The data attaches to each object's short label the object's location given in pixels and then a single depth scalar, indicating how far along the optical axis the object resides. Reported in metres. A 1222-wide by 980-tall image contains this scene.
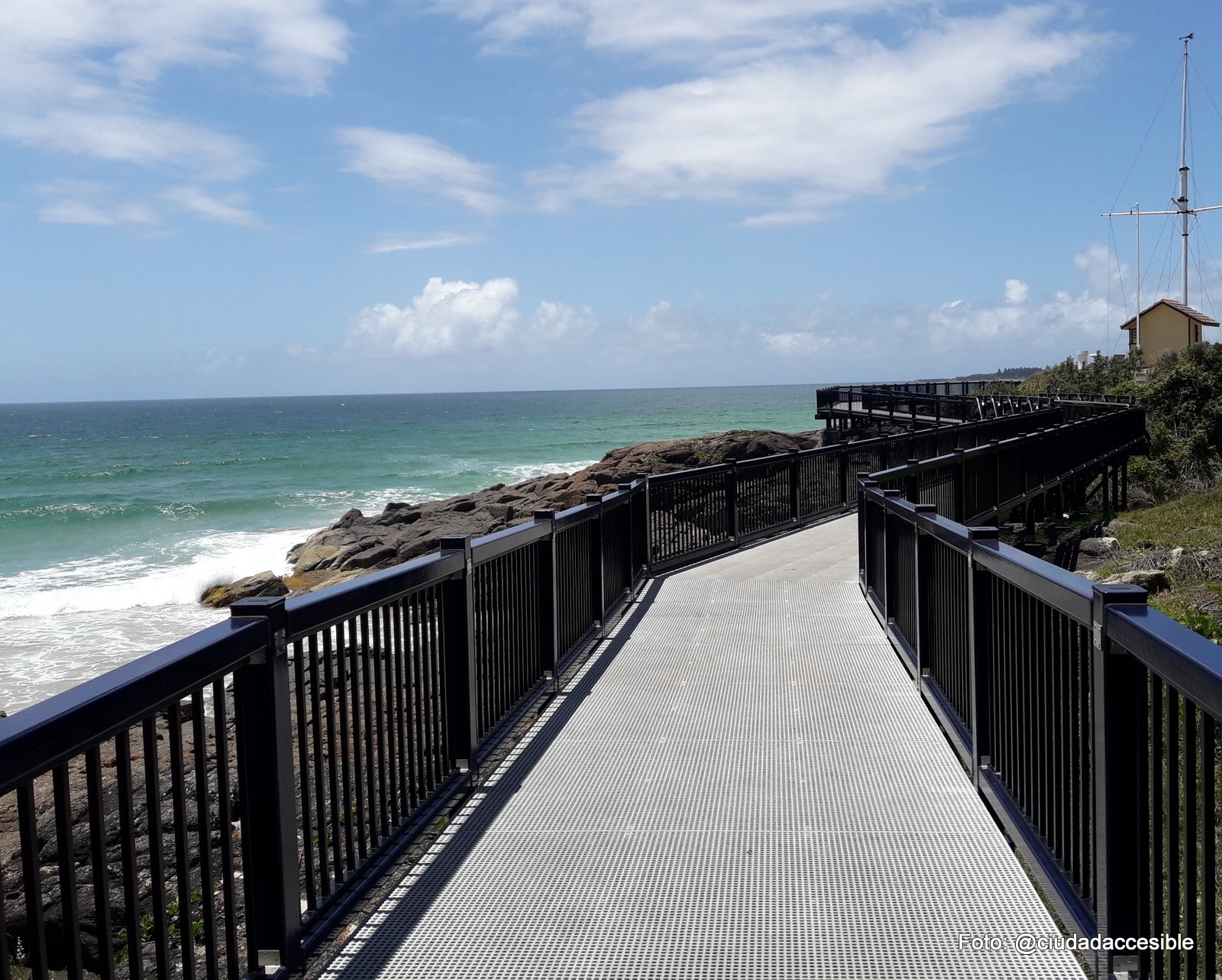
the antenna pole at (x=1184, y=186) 61.62
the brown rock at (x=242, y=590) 23.66
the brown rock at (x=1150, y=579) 12.25
